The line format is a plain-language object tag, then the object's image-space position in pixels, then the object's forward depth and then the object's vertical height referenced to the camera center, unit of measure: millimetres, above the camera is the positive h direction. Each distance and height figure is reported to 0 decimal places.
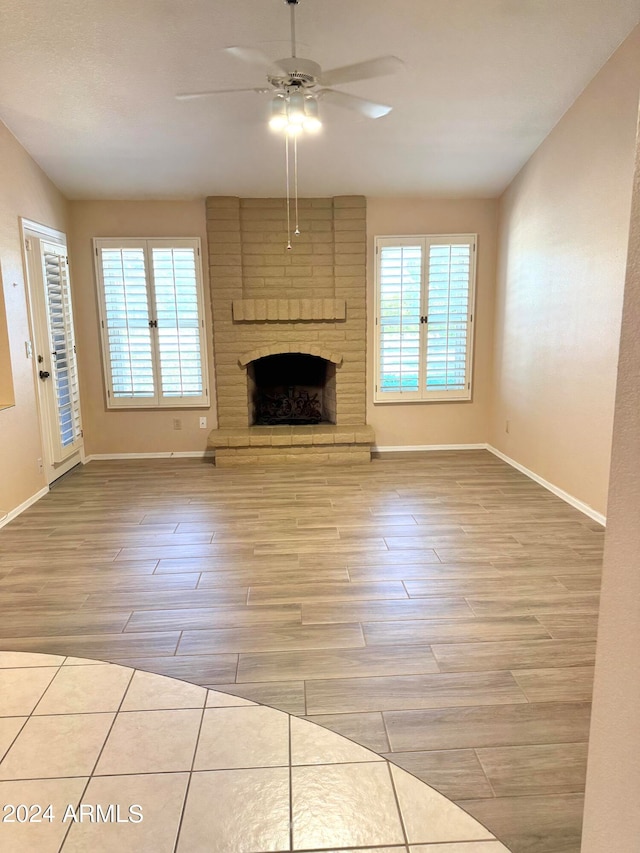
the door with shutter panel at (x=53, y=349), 4434 -161
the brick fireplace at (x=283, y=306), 5262 +203
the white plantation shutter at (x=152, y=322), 5254 +68
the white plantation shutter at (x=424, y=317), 5363 +82
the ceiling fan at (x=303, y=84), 2604 +1248
